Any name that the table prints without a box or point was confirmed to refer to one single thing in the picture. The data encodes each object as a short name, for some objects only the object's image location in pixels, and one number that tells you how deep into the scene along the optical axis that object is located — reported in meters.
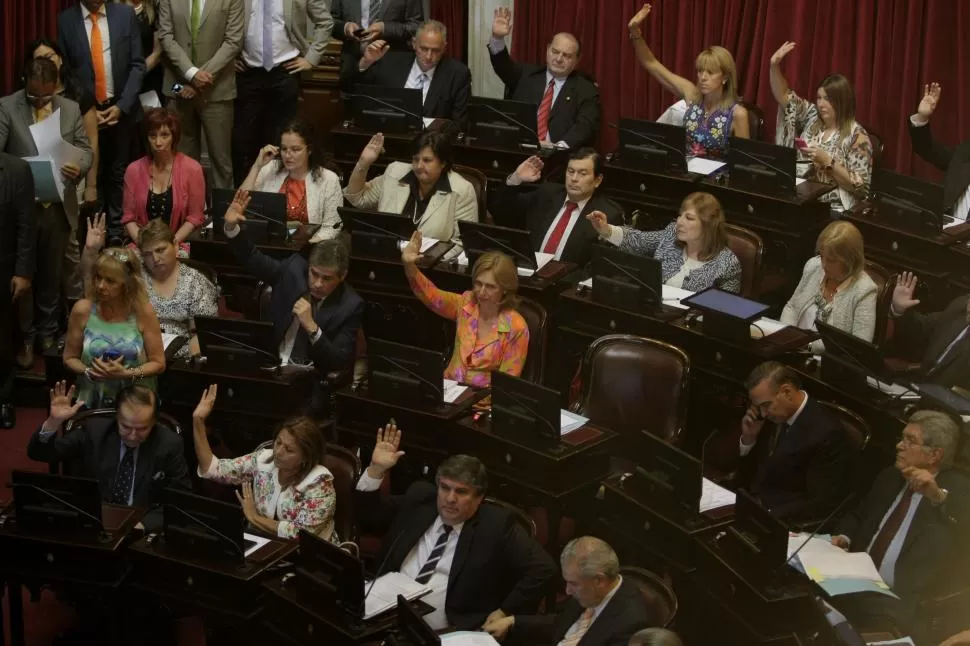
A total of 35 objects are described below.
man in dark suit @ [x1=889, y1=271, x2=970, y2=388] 11.19
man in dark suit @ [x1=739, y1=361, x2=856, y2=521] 10.43
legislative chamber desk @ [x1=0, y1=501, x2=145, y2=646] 9.74
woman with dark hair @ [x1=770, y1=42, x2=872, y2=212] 13.67
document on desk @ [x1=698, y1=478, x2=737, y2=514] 9.91
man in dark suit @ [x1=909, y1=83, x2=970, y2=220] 13.55
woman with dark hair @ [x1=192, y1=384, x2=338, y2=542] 10.10
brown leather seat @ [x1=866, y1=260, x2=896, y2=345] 11.95
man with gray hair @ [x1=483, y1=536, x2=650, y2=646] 8.73
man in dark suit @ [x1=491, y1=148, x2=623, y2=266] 13.61
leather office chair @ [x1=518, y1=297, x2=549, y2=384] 11.97
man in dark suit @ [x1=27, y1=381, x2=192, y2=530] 10.81
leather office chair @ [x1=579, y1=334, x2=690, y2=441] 11.36
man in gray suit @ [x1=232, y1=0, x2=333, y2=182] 16.08
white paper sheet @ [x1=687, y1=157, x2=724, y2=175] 14.03
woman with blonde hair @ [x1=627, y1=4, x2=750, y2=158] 14.46
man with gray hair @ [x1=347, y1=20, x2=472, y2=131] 15.87
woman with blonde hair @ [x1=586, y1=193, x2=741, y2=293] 12.55
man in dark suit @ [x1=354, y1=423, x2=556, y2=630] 9.64
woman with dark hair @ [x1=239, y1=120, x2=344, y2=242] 14.27
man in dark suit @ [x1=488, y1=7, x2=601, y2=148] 15.55
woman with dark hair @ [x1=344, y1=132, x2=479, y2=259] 13.95
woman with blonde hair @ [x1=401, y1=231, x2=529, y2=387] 11.68
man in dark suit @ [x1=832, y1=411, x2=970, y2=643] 9.59
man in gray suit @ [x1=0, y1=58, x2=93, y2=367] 14.02
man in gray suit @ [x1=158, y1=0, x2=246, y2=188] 15.73
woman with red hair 14.21
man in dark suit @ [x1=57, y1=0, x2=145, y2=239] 15.26
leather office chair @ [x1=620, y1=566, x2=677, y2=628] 8.84
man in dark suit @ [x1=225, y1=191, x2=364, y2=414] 12.04
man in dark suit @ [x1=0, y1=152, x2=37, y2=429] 13.33
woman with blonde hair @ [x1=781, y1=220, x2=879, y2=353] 11.84
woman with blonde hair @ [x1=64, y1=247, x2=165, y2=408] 11.77
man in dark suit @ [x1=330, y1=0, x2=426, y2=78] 16.70
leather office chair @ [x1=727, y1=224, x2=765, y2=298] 12.80
